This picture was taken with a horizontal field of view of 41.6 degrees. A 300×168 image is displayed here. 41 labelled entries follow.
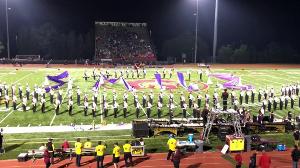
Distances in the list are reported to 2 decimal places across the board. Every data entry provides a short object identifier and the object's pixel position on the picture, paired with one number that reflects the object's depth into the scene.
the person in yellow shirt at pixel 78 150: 15.12
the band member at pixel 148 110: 23.05
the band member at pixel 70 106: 23.65
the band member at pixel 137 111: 23.23
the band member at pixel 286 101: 26.22
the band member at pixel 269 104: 25.33
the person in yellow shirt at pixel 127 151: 15.27
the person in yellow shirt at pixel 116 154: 14.89
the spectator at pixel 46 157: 14.54
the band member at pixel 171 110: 22.32
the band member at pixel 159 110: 23.22
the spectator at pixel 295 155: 14.45
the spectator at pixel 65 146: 16.53
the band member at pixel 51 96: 26.35
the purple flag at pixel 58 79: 30.02
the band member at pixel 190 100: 25.39
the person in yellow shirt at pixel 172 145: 15.96
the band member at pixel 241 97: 27.12
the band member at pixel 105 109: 23.26
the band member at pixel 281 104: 25.93
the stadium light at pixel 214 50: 54.51
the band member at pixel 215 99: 24.60
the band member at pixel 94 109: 23.42
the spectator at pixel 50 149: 15.63
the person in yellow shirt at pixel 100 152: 14.80
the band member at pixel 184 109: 23.06
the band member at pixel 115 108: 23.27
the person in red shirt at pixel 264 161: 13.84
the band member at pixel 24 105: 24.27
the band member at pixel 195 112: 22.61
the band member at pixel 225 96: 22.28
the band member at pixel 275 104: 25.69
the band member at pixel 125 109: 23.27
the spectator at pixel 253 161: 14.23
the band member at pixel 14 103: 24.65
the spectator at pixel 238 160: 14.41
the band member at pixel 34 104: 24.22
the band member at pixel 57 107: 23.77
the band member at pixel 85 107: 23.27
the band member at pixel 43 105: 24.11
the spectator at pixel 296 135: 18.42
